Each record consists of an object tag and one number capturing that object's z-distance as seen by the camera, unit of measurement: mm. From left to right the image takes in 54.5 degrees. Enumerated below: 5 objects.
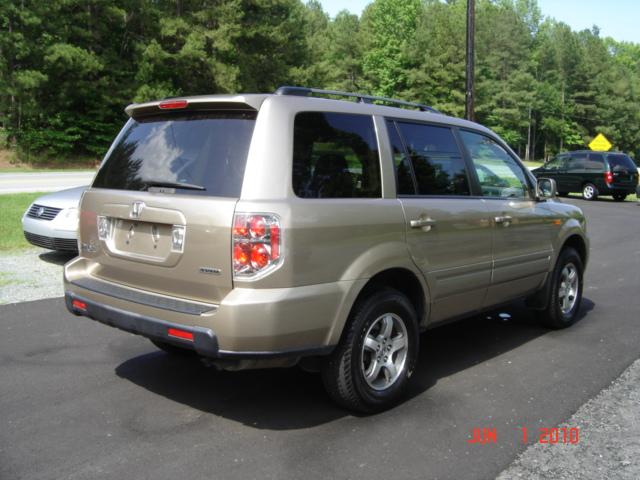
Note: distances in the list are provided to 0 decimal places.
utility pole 16062
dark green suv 23719
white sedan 8156
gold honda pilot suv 3256
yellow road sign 37875
